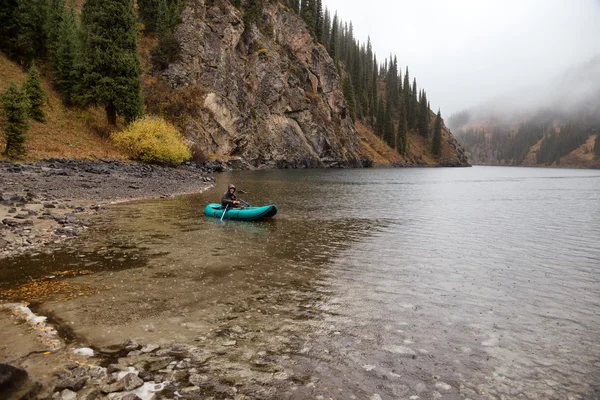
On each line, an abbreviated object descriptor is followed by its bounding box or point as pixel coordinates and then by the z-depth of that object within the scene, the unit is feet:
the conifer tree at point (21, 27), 153.99
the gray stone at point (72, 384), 16.78
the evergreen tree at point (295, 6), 394.17
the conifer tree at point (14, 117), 98.22
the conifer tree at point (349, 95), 434.71
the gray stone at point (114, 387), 16.97
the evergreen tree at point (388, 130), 499.51
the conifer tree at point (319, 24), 403.95
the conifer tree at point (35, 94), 127.95
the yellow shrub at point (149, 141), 144.77
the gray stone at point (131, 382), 17.33
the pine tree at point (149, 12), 248.93
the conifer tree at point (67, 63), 155.94
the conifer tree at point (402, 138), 500.33
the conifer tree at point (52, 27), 161.79
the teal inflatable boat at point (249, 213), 67.46
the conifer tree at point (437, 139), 560.61
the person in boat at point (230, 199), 69.67
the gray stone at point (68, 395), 16.16
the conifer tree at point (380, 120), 505.66
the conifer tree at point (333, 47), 429.38
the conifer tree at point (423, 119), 588.91
